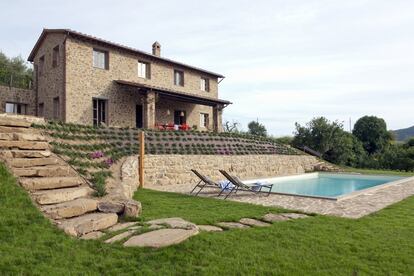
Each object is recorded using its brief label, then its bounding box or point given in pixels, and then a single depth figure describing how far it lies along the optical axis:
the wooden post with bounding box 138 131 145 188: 12.04
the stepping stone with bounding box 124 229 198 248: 4.49
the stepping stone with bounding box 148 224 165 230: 5.14
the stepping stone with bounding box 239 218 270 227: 5.97
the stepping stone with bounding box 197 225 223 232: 5.43
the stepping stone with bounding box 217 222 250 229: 5.72
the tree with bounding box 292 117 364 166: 26.73
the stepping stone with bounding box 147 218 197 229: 5.18
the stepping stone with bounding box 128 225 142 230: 5.24
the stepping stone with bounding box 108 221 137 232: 5.32
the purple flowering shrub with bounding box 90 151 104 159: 10.07
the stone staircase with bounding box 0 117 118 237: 5.31
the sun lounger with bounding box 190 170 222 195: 10.71
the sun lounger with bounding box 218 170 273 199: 10.09
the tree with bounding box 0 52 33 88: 20.12
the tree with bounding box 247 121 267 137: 42.16
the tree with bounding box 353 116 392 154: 34.50
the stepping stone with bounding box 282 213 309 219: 6.79
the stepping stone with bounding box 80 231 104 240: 4.83
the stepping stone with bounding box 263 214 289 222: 6.41
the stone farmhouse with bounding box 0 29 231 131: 17.22
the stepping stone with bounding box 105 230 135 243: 4.72
